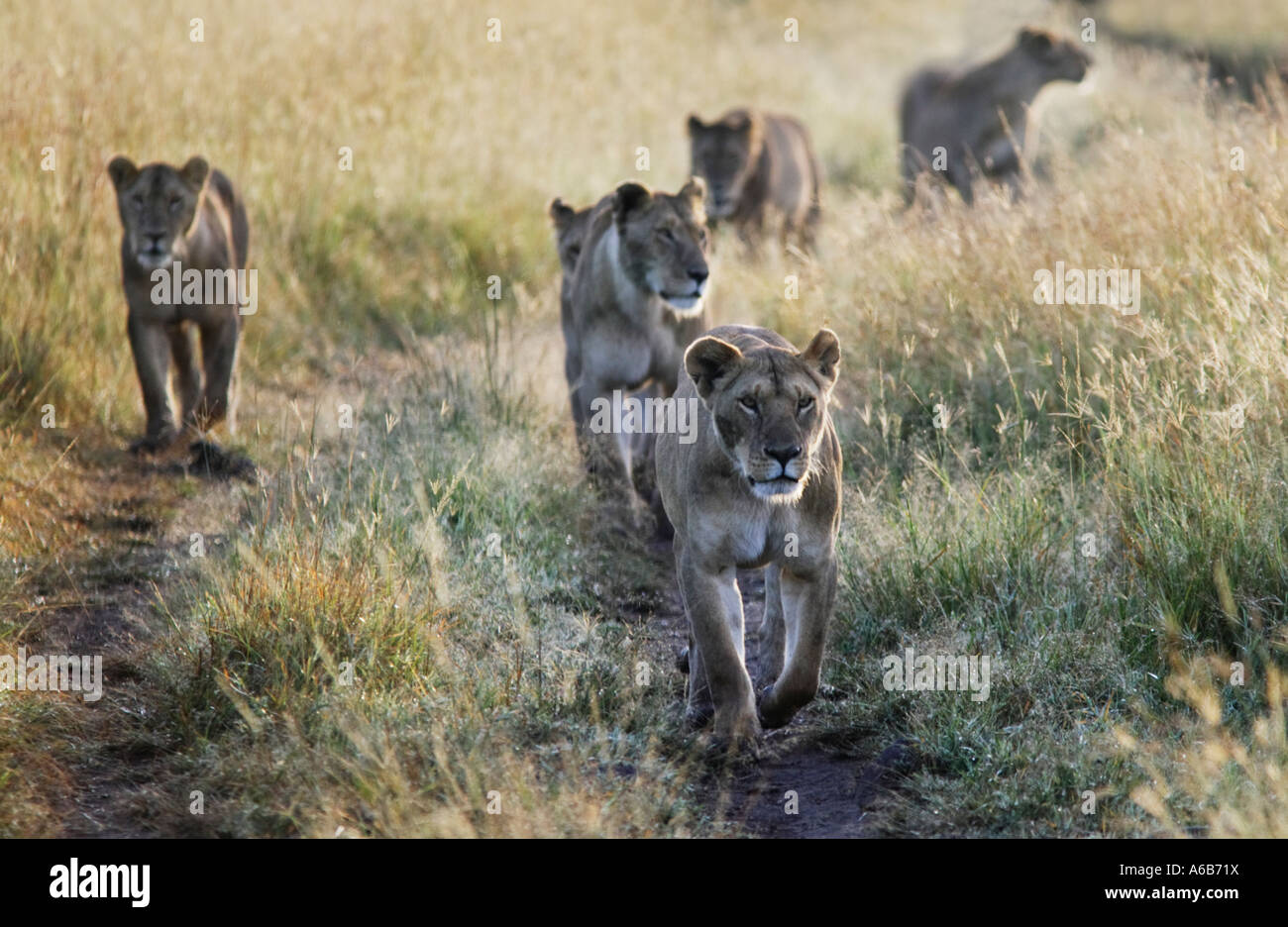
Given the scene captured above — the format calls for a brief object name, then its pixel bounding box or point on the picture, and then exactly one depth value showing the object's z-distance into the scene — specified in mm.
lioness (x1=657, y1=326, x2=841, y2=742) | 10859
